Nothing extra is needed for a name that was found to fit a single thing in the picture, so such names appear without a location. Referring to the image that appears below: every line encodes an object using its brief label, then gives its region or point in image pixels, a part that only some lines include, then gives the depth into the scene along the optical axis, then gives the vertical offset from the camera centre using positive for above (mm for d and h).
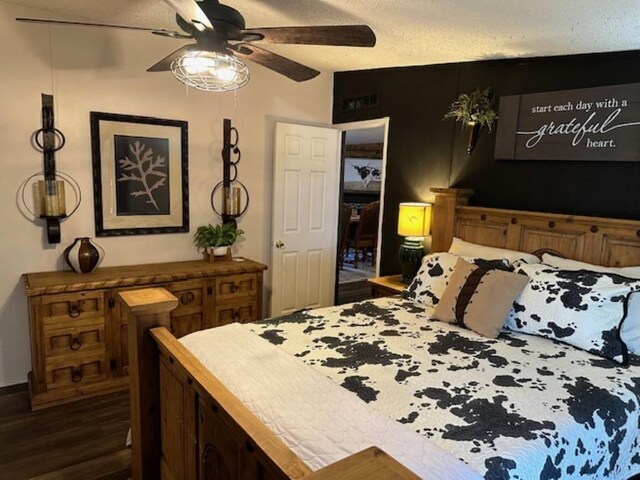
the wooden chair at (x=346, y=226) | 6961 -634
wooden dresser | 2887 -981
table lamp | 3533 -339
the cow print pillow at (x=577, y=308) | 2172 -581
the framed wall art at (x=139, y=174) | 3365 +33
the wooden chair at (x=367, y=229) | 7260 -695
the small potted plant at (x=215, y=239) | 3814 -490
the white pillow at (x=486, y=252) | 2850 -406
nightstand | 3459 -765
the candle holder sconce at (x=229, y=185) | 3936 -32
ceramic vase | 3145 -554
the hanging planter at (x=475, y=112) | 3285 +577
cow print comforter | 1443 -772
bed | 1347 -770
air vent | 4141 +795
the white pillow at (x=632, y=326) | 2170 -622
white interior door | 4273 -317
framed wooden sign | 2617 +436
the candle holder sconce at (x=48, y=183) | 3074 -54
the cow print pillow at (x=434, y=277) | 2852 -571
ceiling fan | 1840 +628
